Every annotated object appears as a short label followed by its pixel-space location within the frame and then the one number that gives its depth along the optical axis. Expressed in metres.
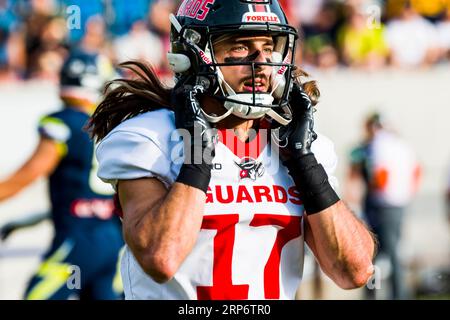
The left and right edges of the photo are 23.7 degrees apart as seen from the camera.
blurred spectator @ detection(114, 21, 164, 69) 10.67
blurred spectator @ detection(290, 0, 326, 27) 11.12
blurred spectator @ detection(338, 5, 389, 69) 10.91
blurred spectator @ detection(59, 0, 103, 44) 9.65
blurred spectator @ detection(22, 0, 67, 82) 10.57
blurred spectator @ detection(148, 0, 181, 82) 10.91
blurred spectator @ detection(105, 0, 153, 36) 10.39
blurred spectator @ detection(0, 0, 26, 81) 10.67
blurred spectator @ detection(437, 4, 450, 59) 11.32
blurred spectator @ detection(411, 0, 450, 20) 11.17
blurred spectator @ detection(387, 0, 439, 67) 11.05
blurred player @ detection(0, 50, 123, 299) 6.36
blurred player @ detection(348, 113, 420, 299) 9.70
